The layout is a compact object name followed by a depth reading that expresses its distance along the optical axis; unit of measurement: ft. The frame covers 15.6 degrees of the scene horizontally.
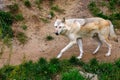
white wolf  41.22
